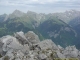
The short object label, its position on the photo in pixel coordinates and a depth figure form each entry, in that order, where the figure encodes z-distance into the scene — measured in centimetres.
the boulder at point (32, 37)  9600
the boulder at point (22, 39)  9101
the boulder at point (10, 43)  8206
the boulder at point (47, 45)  8822
